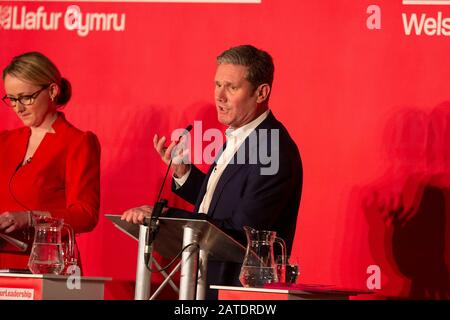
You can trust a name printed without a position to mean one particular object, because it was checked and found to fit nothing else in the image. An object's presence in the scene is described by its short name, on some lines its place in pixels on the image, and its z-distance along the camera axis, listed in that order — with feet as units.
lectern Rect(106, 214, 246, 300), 24.53
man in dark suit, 27.09
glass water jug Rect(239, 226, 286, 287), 23.81
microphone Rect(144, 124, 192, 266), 24.53
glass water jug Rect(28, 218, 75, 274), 25.16
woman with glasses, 33.32
